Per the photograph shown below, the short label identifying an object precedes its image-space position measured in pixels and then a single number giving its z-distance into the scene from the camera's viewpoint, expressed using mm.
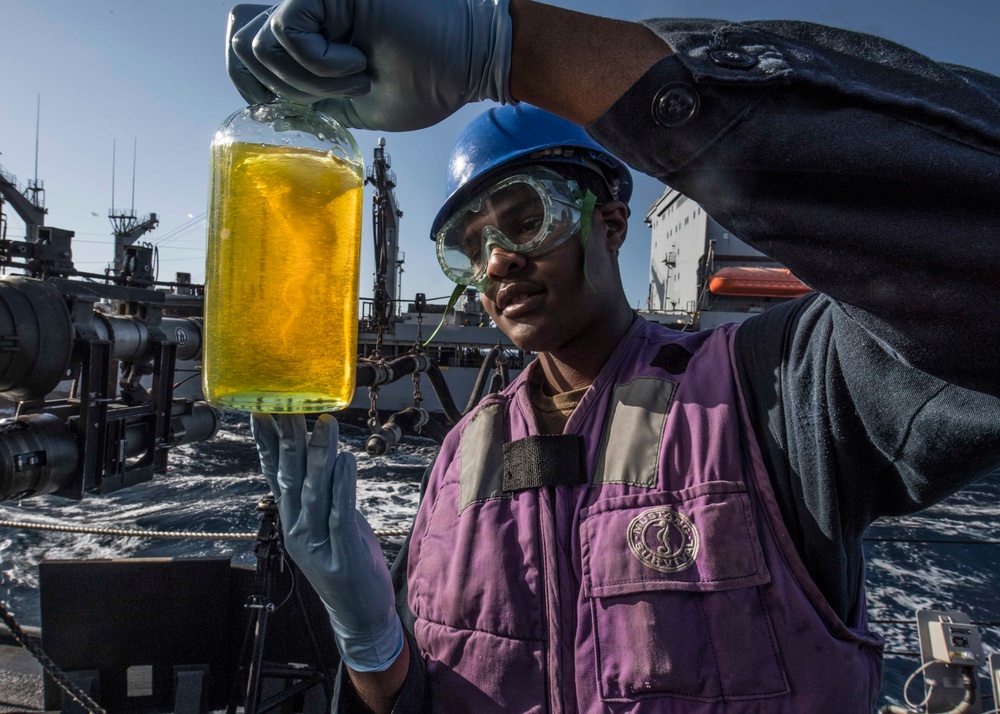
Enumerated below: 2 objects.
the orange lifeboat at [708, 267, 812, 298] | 30452
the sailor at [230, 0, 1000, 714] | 640
